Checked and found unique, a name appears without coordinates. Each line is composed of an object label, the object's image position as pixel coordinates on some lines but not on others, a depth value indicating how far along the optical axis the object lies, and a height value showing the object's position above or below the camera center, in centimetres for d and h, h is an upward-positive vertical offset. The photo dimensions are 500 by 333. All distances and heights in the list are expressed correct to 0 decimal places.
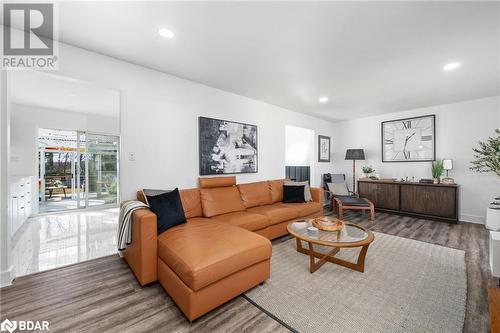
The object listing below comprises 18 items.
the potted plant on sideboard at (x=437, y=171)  423 -11
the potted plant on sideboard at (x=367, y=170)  523 -11
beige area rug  152 -115
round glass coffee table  208 -79
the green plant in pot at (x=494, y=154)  273 +17
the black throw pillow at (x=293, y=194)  377 -52
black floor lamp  523 +30
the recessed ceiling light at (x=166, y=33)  200 +131
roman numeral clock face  455 +62
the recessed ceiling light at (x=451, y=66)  260 +130
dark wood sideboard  402 -69
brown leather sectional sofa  153 -75
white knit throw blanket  207 -61
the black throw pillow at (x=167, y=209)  215 -48
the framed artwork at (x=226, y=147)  331 +34
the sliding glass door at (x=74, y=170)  541 -12
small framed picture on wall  569 +50
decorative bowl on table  233 -70
